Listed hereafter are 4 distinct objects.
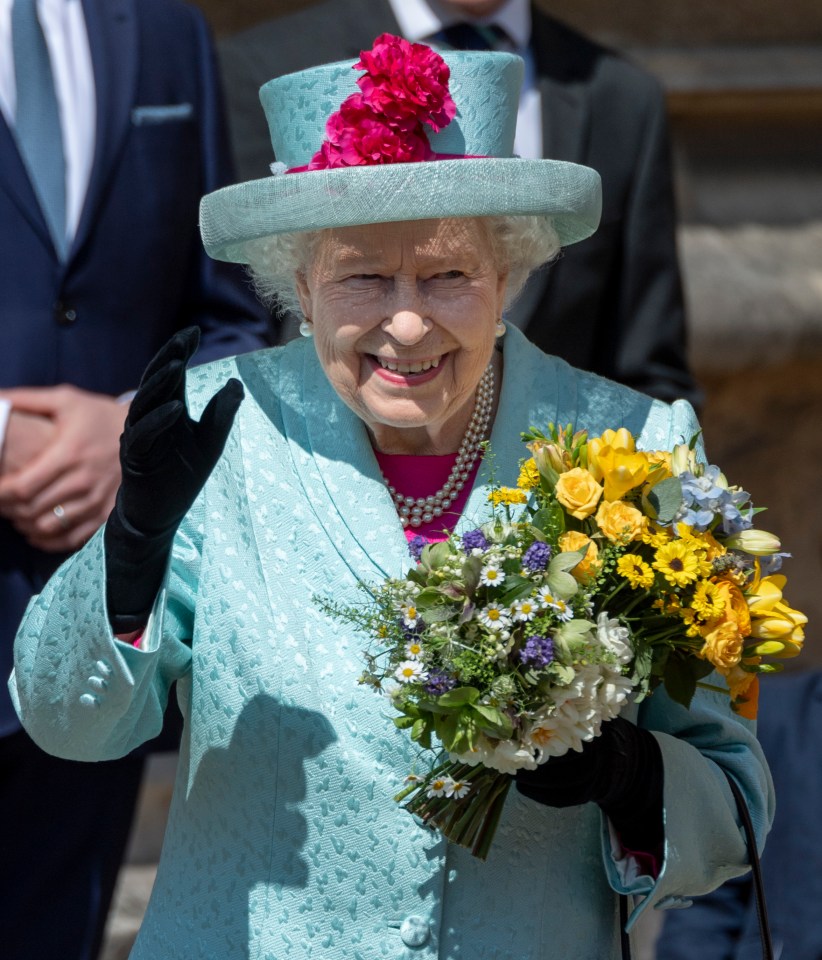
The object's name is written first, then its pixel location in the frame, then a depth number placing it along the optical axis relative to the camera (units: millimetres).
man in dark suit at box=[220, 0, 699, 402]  7746
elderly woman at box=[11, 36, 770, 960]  4699
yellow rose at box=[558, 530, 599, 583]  4402
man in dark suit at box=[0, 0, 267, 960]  6574
